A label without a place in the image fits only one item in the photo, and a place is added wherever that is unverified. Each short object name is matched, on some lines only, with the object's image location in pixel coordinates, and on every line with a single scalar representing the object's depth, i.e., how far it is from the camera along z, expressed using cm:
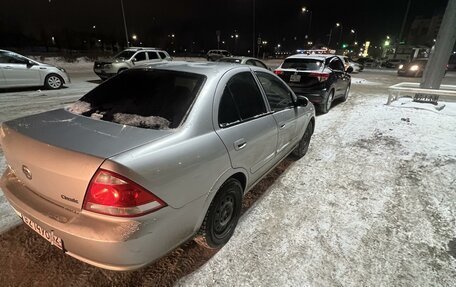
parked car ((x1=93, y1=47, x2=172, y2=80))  1238
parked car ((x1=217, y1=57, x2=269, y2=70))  1061
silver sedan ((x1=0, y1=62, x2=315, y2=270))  160
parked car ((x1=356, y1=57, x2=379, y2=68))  3825
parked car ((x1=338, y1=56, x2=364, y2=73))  2371
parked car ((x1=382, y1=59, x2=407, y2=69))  3559
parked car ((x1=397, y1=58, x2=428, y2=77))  2095
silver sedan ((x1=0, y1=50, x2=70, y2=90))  921
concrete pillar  796
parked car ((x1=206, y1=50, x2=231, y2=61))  3199
